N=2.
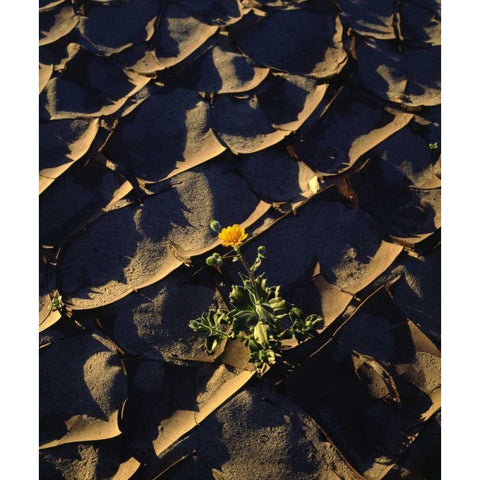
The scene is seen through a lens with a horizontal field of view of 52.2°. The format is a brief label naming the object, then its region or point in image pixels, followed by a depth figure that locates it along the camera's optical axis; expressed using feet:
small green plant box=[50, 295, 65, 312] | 3.35
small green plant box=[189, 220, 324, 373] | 2.99
